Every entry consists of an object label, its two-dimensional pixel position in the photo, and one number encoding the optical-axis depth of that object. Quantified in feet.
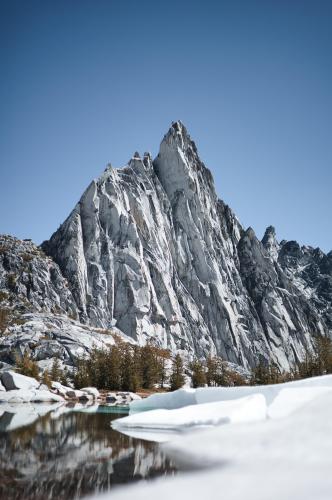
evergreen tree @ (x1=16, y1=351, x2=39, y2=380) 233.35
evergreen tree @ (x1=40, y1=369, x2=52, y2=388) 214.07
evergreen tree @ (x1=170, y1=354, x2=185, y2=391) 282.97
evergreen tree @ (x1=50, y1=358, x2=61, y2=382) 252.42
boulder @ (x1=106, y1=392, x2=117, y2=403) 214.90
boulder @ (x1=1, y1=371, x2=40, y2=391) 184.44
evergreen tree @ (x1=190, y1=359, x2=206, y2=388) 299.17
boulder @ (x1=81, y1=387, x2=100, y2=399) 217.56
